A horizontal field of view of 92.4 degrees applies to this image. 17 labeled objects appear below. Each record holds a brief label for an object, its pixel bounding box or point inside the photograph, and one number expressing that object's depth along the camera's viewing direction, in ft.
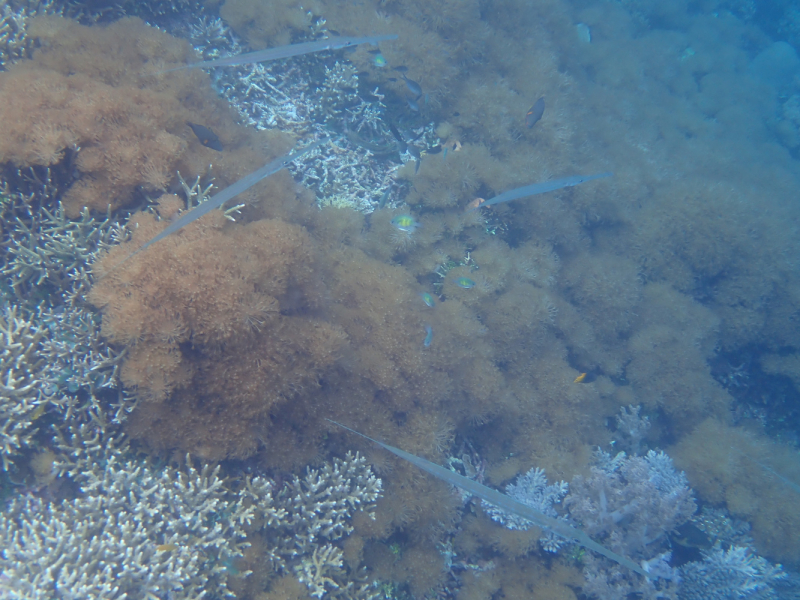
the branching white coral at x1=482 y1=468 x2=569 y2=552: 18.24
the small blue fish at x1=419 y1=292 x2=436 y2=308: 18.71
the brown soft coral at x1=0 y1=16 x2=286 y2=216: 12.41
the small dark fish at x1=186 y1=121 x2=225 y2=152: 14.12
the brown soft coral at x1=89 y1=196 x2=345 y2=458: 10.67
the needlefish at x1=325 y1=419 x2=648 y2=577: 11.51
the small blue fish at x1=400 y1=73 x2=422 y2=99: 22.08
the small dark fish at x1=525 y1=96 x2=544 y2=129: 21.63
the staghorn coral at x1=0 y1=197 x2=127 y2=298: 12.56
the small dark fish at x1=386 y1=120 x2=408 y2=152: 20.40
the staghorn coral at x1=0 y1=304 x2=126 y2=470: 11.28
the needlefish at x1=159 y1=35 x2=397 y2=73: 15.24
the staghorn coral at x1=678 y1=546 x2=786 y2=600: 18.13
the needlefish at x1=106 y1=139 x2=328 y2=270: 10.69
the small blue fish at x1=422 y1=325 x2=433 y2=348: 16.96
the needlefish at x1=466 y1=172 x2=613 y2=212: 17.49
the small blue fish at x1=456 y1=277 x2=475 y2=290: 20.63
